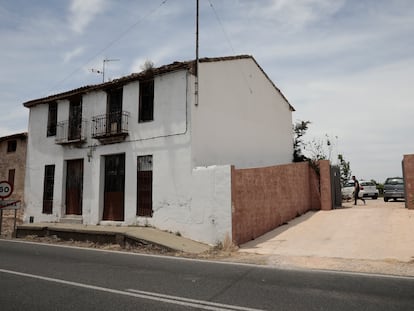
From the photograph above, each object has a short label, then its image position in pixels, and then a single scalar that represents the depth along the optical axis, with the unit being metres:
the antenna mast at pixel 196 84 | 13.77
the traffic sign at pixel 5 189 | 14.71
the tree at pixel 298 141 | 23.78
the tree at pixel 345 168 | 39.63
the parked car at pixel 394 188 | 21.34
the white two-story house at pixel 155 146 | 13.24
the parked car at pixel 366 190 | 26.81
